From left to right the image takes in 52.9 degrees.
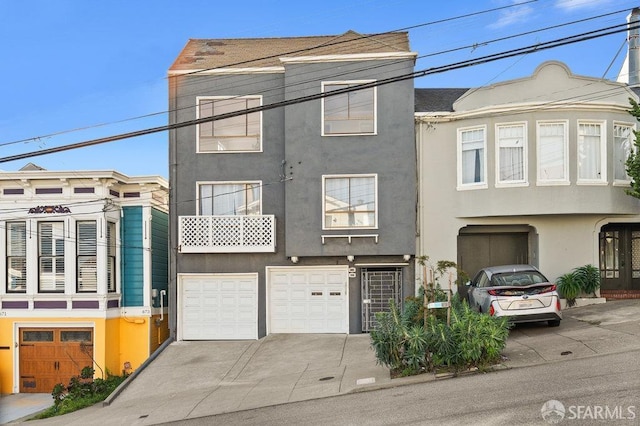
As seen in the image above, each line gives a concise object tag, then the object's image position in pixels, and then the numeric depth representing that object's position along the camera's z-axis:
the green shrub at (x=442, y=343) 11.99
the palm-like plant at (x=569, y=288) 17.97
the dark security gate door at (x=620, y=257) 19.69
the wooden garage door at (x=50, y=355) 19.55
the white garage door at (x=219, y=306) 19.27
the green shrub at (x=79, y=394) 16.03
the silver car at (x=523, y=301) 14.19
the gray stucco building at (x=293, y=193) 18.72
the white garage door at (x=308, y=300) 19.08
